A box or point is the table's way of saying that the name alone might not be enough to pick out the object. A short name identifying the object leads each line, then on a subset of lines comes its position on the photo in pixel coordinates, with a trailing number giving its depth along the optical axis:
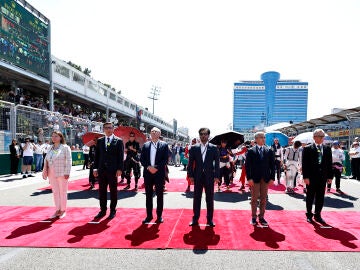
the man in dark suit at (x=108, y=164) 6.20
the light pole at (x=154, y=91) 76.25
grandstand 15.13
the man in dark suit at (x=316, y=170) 6.01
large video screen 19.45
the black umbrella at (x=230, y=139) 10.26
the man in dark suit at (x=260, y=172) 5.82
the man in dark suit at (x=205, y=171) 5.65
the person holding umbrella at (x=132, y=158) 10.02
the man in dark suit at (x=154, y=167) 5.87
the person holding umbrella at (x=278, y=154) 12.00
